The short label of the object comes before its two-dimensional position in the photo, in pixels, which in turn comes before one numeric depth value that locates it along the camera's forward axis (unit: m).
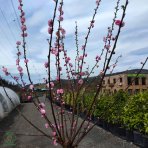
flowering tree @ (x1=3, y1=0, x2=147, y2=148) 1.75
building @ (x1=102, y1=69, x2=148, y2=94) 40.71
